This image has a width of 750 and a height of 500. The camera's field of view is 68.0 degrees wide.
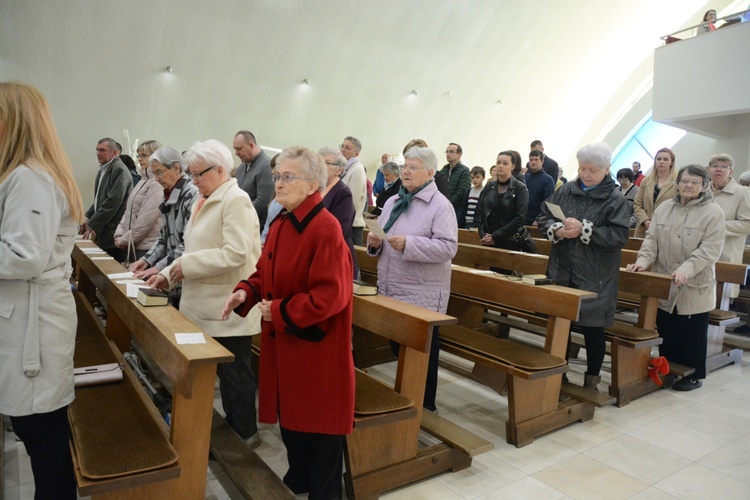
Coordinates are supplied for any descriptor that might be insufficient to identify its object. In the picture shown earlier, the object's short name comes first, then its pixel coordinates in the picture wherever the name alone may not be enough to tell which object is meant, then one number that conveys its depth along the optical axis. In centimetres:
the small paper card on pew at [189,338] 200
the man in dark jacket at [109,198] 498
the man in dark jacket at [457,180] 610
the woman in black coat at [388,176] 511
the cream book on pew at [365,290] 287
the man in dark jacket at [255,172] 411
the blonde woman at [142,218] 400
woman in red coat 191
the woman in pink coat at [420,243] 292
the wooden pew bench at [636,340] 362
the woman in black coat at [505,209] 455
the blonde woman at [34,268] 161
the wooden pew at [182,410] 173
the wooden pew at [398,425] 235
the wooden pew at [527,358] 296
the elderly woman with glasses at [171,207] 306
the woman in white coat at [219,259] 251
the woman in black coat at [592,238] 332
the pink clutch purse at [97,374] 234
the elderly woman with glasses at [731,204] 466
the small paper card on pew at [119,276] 304
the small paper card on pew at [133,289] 263
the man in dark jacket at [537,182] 599
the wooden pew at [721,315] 411
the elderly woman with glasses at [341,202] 308
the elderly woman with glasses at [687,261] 372
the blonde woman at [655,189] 517
